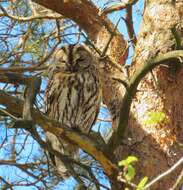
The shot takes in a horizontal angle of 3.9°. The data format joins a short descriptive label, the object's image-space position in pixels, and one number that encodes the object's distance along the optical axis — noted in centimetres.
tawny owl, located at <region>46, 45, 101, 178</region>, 775
